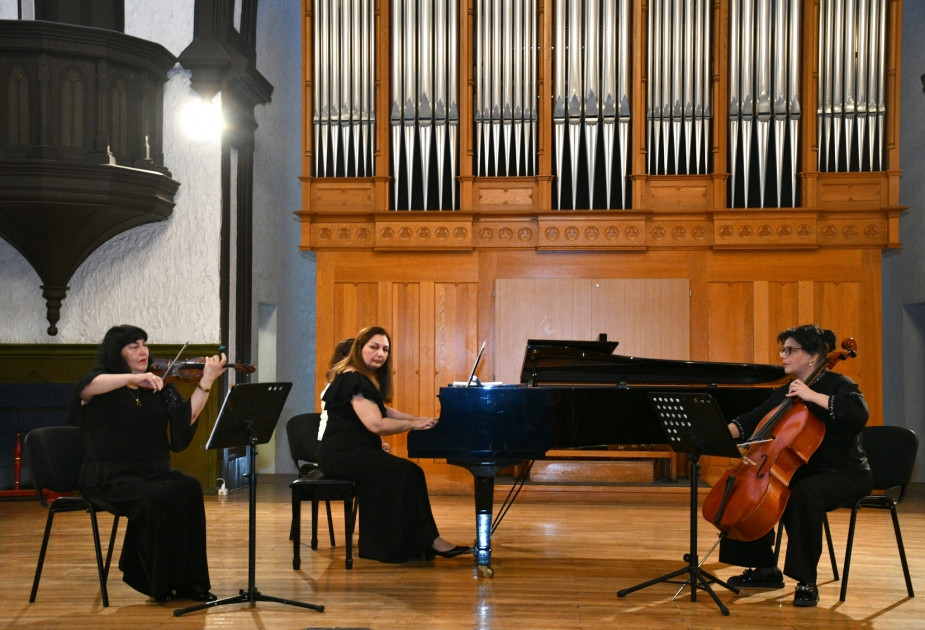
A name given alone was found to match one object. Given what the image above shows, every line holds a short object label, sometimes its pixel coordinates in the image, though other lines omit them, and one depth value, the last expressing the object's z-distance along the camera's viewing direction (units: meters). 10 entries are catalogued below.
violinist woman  4.41
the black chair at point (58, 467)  4.49
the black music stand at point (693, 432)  4.23
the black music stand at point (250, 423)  4.25
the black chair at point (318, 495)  5.18
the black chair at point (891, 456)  4.91
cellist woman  4.51
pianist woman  5.18
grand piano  5.04
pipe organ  8.47
